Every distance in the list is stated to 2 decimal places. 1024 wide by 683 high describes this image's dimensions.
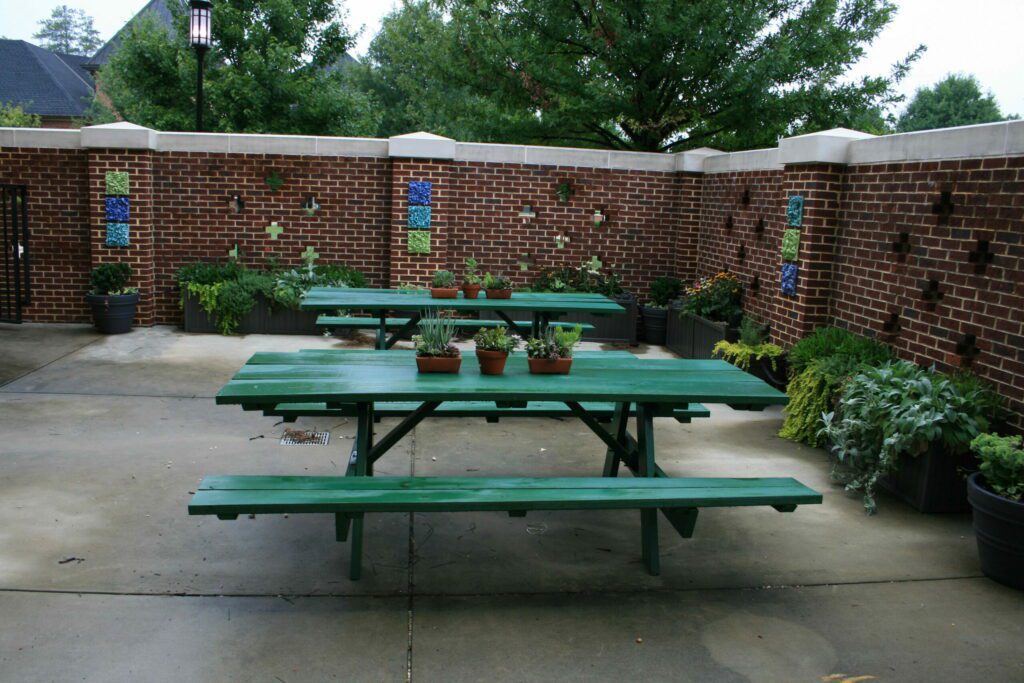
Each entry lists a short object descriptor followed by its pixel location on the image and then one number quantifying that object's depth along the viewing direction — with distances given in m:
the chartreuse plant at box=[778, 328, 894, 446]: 6.44
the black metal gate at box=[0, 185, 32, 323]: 9.83
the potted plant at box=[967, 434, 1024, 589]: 4.16
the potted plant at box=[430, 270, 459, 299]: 7.36
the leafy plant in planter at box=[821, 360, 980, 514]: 5.04
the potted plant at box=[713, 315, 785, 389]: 7.78
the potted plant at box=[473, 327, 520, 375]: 4.54
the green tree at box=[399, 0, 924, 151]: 12.52
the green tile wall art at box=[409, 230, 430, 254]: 10.62
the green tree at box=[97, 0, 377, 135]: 16.61
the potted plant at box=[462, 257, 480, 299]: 7.38
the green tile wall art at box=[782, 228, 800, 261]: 7.70
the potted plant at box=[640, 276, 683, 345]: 10.69
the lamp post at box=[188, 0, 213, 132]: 12.17
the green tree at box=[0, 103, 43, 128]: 27.81
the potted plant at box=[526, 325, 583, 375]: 4.68
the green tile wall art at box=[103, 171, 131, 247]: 10.20
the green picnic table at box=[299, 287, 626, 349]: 7.08
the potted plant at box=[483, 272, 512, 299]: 7.50
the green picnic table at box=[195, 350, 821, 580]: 3.73
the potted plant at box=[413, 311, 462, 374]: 4.61
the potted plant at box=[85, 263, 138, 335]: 9.87
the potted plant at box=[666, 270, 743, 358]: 9.06
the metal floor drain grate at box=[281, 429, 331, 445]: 6.23
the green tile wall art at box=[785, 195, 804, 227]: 7.59
